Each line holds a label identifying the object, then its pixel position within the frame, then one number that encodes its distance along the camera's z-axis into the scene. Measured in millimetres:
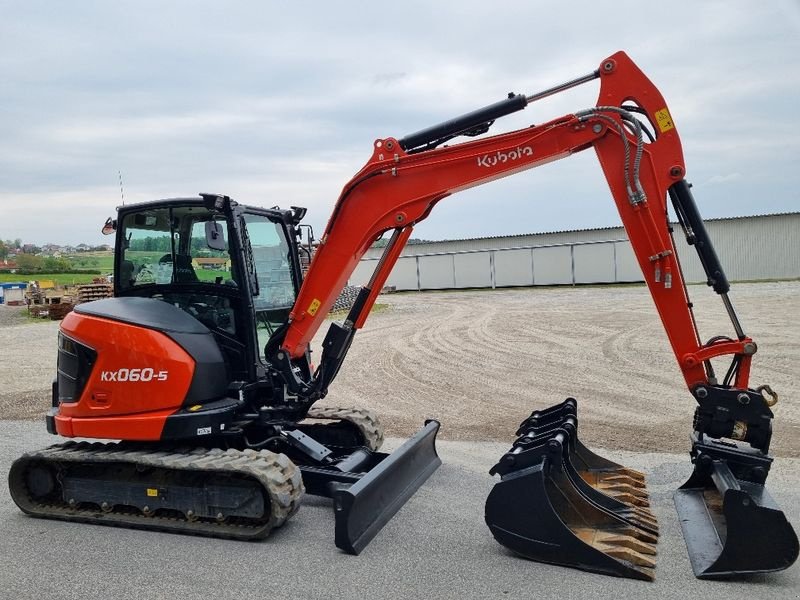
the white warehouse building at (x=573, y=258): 35406
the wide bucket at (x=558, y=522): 4516
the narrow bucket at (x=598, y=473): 5320
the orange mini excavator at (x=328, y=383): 4871
